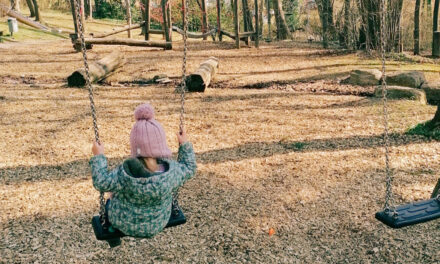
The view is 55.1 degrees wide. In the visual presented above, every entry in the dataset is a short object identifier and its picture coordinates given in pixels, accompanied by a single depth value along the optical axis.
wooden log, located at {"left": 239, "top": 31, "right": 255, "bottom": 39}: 16.82
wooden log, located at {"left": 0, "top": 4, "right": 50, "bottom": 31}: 20.25
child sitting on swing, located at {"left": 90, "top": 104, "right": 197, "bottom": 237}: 2.68
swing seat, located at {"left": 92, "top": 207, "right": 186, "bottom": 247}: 2.98
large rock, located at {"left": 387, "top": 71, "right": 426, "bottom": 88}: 9.78
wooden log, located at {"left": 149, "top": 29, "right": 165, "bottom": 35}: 17.41
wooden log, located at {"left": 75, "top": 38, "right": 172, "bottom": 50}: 14.30
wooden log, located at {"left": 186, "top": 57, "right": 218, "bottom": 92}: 10.00
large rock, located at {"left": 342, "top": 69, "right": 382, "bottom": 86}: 10.40
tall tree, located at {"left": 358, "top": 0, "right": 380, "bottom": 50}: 14.57
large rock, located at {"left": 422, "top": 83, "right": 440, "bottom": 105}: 9.22
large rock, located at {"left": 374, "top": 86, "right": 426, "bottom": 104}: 8.74
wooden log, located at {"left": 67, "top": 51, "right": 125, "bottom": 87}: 10.28
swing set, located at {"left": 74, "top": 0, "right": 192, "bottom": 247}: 2.98
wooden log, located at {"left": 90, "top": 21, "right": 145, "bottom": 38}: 16.66
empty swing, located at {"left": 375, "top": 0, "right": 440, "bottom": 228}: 3.32
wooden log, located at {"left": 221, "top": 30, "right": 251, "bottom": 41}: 17.80
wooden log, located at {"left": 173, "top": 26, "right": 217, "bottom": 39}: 20.52
